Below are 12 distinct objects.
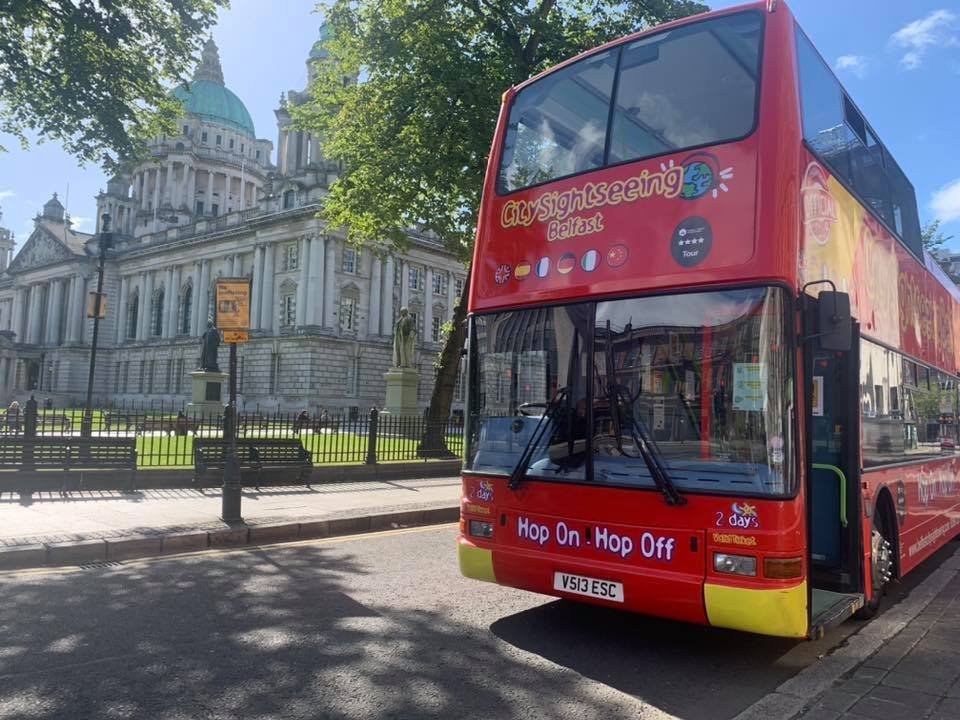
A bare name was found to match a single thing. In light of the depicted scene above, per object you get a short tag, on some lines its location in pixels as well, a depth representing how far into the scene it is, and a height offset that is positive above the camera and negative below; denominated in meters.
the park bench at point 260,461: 13.20 -0.78
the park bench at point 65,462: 11.72 -0.79
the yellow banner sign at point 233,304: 9.71 +1.52
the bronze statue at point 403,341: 29.62 +3.34
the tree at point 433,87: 19.42 +9.23
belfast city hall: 57.53 +12.55
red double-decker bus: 4.43 +0.60
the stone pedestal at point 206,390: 31.83 +1.23
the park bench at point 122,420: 27.89 -0.17
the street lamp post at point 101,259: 22.59 +5.28
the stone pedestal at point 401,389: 29.23 +1.34
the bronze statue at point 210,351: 32.38 +2.99
